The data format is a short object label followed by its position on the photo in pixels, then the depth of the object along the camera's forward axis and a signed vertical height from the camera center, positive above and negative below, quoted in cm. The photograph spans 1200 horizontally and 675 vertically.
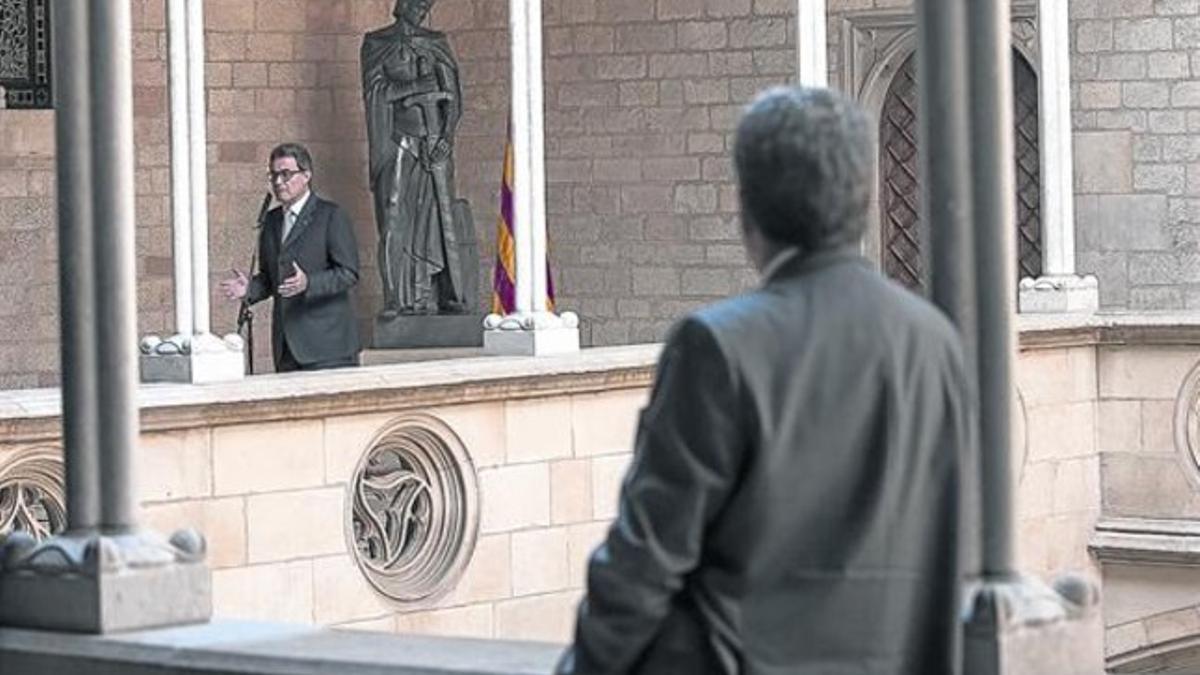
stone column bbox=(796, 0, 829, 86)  1346 +97
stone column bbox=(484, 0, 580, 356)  1236 +25
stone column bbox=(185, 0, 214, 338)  1134 +45
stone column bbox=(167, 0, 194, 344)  1133 +48
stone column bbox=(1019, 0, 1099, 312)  1397 +40
